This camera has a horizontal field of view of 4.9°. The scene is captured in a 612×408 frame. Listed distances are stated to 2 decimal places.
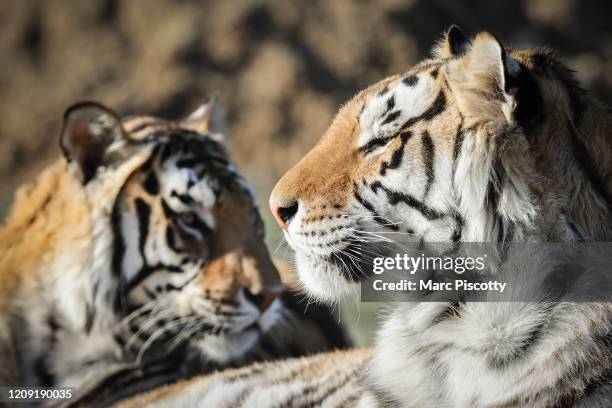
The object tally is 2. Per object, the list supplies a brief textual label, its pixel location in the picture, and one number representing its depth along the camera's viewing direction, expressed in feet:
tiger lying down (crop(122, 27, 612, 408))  31.70
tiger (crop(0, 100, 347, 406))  33.32
